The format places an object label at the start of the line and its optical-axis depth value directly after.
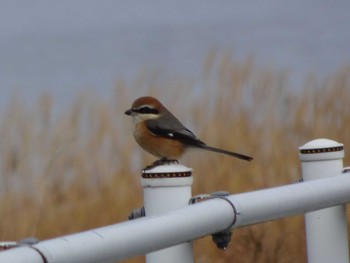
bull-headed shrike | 8.87
